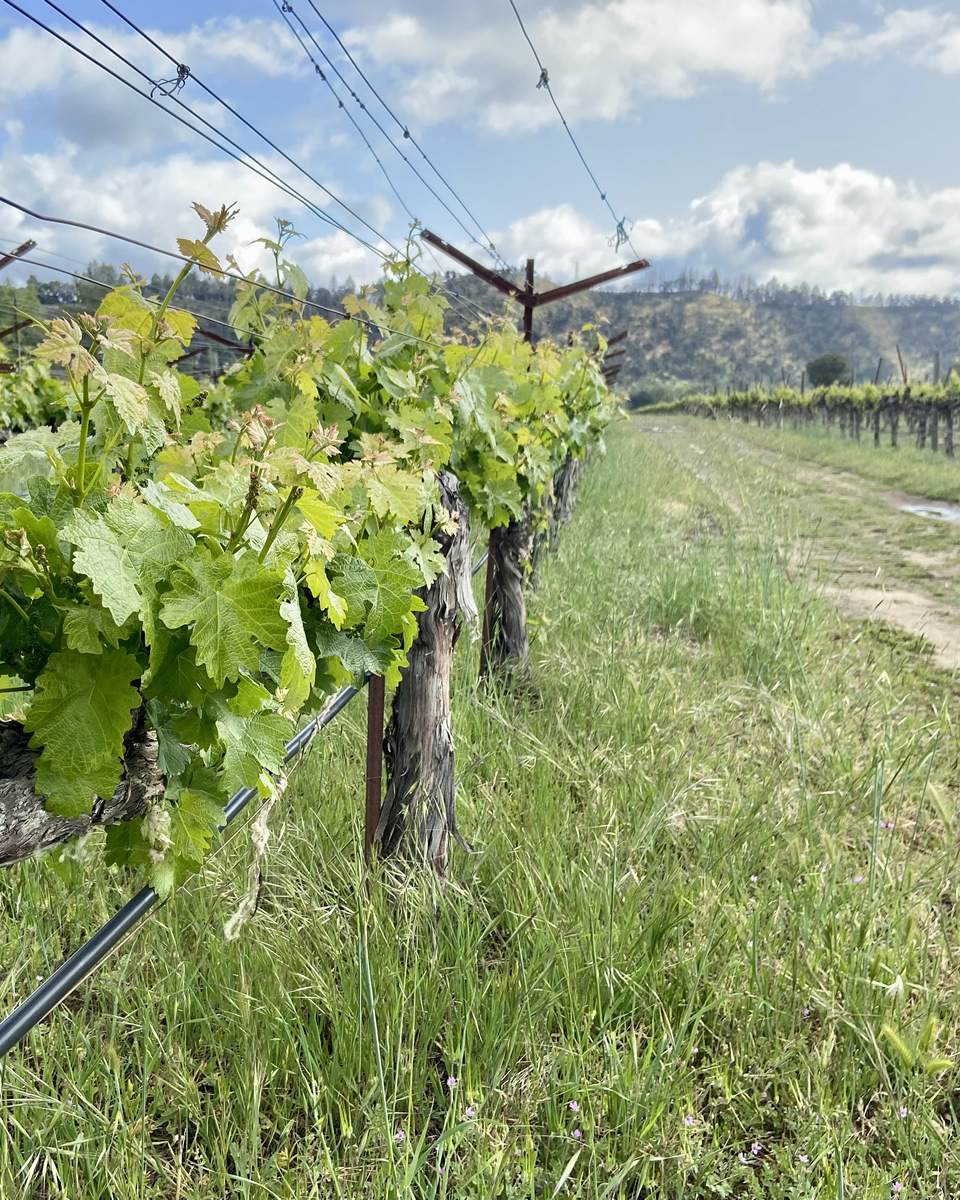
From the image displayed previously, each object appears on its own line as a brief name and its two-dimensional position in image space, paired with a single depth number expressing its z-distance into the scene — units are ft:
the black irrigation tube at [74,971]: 3.68
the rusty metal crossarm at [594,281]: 21.70
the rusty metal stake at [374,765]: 7.06
